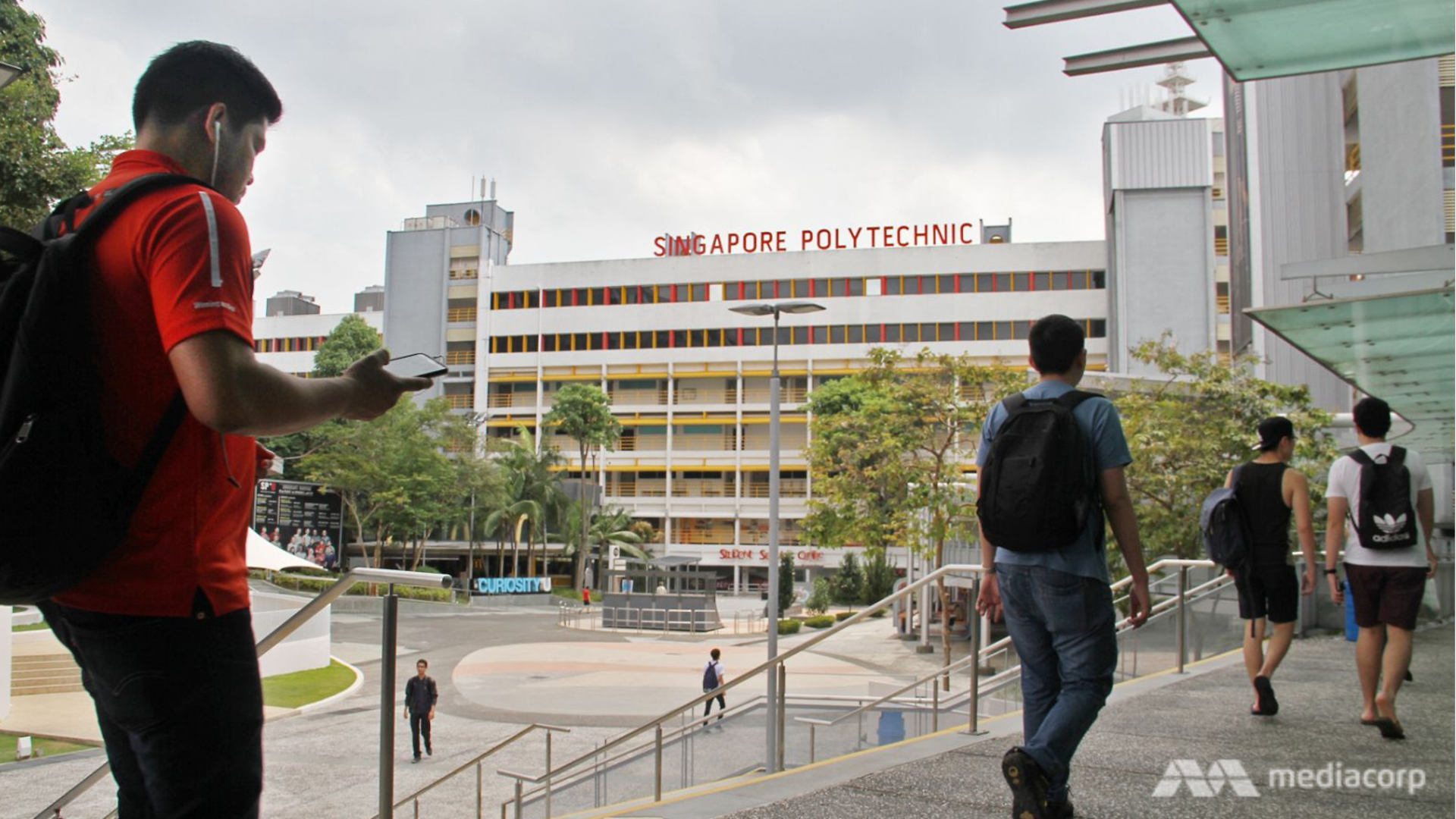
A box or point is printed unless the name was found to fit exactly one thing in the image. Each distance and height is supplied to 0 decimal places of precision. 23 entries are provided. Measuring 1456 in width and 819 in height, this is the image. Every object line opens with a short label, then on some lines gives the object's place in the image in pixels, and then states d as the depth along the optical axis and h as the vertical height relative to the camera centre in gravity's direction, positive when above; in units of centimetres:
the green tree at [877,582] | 4675 -324
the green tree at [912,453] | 2903 +144
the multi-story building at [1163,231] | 5662 +1422
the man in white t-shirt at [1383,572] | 486 -27
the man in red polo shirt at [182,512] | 148 -2
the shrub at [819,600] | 4744 -412
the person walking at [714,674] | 2005 -319
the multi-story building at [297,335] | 7444 +1093
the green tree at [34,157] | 1475 +458
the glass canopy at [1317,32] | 431 +196
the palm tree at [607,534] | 5750 -176
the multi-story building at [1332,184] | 1263 +567
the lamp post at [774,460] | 1847 +79
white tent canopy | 2075 -114
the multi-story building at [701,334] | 6269 +999
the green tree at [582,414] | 6122 +475
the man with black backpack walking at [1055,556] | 330 -15
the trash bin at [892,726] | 794 -160
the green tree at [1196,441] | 2098 +130
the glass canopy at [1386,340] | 556 +100
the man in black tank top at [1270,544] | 555 -17
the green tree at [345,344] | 6194 +869
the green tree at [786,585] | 4812 -357
